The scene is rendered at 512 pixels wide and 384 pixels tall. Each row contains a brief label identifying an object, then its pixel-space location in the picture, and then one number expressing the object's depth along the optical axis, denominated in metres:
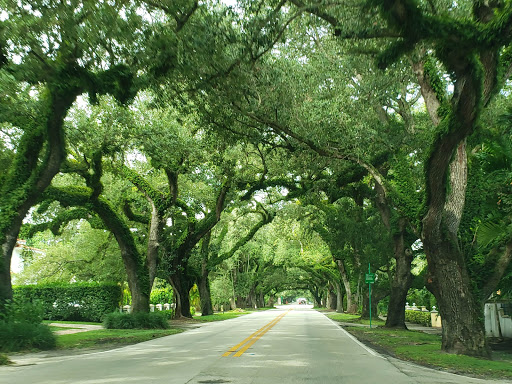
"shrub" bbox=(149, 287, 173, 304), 51.09
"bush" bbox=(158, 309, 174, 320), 30.59
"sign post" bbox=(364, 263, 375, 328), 22.14
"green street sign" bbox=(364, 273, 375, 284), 22.14
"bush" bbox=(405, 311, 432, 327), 27.04
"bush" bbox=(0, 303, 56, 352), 11.19
